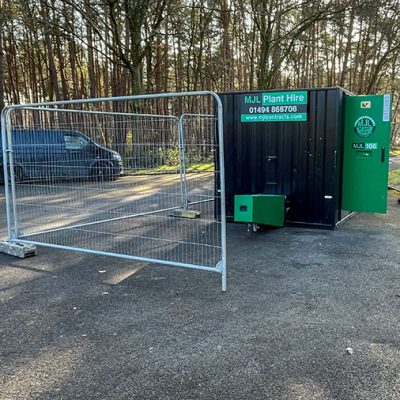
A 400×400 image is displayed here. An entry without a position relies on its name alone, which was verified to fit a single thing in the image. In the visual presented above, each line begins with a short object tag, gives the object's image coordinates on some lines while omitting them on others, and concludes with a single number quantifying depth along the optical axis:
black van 6.23
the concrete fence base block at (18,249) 5.32
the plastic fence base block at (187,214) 7.71
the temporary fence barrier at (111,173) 5.80
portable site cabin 6.41
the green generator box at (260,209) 6.12
